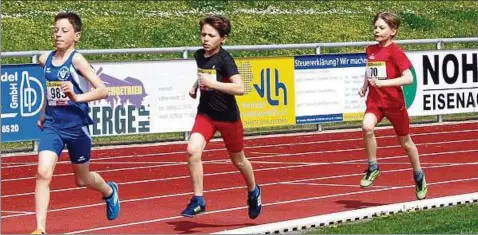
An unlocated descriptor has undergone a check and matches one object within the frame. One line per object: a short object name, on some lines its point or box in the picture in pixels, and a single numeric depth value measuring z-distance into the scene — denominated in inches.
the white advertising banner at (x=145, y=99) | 840.3
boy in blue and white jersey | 434.0
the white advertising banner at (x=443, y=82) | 1008.2
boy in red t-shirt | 546.6
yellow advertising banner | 914.1
